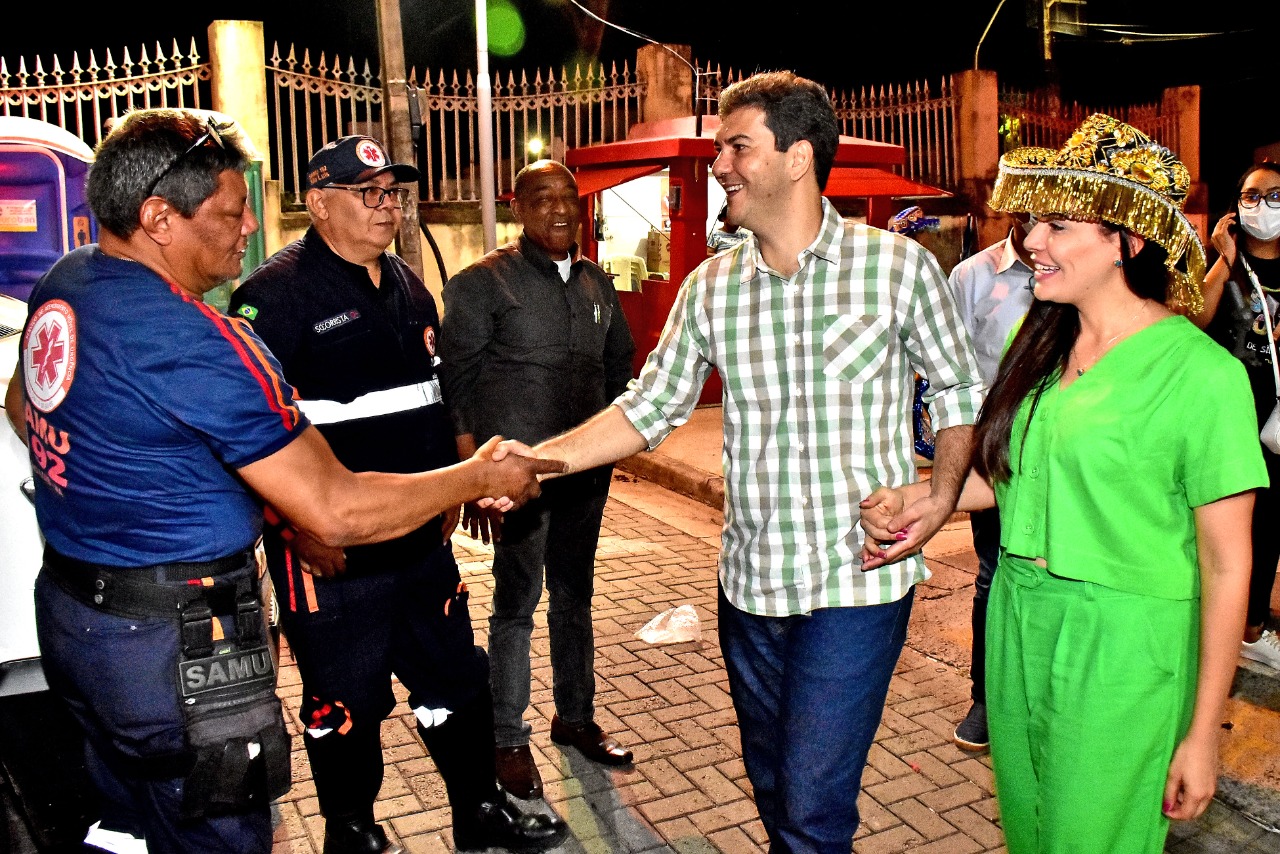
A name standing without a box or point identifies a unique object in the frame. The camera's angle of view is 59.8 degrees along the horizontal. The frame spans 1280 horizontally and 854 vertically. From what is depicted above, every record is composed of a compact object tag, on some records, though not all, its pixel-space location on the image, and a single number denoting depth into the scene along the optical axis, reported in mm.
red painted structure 11844
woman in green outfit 2246
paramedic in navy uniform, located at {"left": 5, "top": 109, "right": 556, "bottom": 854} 2340
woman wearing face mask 4996
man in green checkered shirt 2760
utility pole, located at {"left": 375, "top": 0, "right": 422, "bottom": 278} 8984
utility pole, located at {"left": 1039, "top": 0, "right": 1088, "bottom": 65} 13578
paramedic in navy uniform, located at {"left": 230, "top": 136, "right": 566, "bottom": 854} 3344
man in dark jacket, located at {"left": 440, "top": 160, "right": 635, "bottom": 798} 4145
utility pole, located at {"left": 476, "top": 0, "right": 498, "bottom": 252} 10695
